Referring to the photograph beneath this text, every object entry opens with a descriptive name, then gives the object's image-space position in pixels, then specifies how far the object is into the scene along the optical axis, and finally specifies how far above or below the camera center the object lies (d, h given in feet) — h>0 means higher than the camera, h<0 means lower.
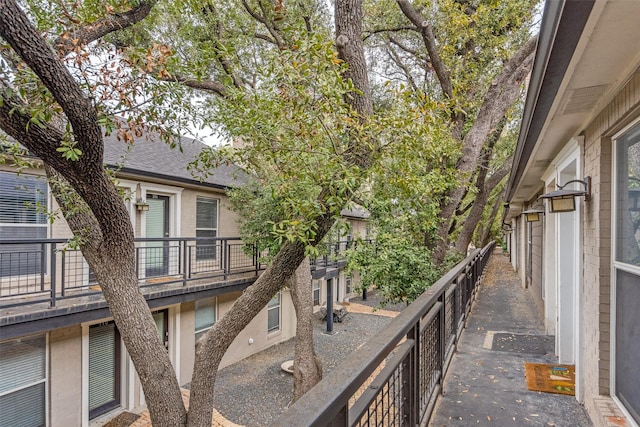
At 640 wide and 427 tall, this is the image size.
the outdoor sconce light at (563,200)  10.02 +0.59
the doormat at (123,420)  22.55 -13.12
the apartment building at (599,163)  5.48 +1.38
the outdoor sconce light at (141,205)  26.07 +0.90
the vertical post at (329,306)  44.60 -11.26
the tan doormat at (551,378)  10.98 -5.25
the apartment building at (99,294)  18.94 -4.74
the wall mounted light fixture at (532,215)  19.68 +0.28
